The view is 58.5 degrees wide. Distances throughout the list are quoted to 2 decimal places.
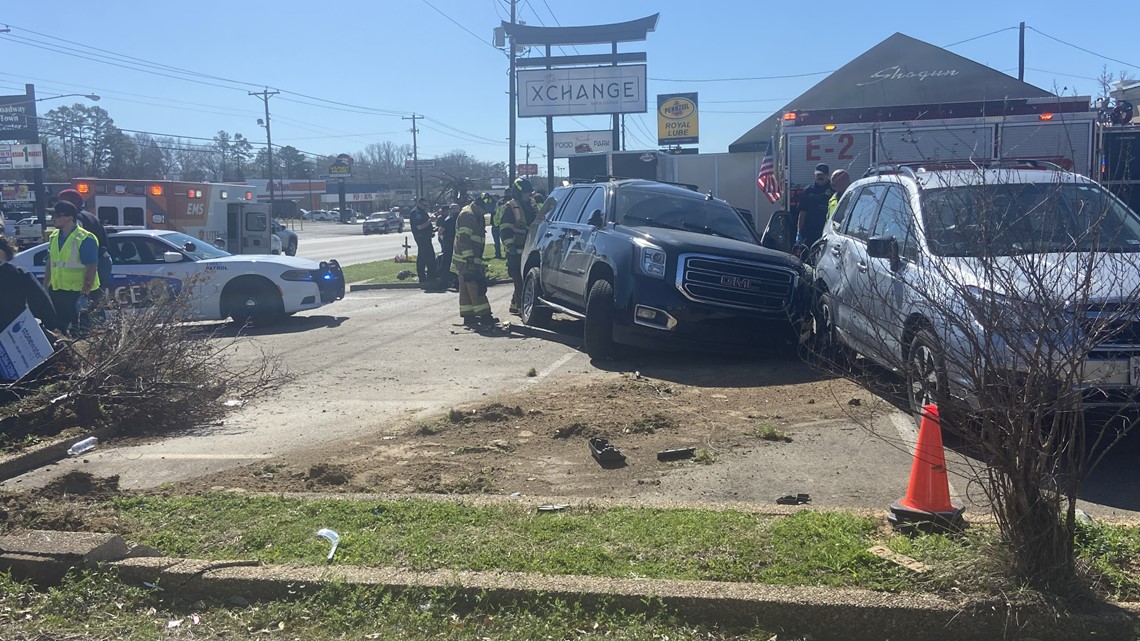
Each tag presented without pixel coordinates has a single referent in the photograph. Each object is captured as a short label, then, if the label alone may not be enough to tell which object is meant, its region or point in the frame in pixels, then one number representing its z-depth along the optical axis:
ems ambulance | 27.33
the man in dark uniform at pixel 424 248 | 19.39
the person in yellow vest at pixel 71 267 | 9.76
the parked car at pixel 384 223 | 69.38
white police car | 14.17
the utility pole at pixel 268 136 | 79.00
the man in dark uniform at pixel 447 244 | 18.22
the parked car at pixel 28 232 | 42.62
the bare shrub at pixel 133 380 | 7.38
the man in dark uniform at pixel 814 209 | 12.63
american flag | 15.92
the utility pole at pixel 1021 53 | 40.78
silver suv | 3.92
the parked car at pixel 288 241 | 37.47
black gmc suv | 9.64
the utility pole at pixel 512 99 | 34.34
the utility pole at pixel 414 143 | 101.95
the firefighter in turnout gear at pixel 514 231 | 16.61
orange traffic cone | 4.76
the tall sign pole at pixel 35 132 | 42.50
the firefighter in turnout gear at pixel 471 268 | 12.96
